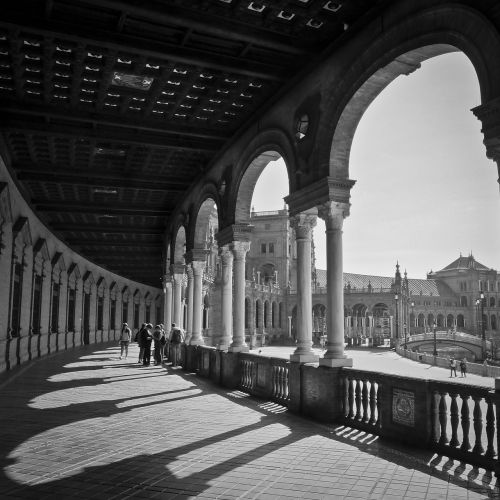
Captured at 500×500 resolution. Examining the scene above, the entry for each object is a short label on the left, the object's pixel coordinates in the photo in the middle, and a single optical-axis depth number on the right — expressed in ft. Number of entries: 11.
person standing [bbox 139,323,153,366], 59.47
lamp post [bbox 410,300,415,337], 367.86
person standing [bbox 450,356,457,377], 113.19
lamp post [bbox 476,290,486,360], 350.21
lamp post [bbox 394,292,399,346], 212.23
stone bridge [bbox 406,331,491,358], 213.46
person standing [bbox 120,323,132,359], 68.80
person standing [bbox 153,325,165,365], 60.61
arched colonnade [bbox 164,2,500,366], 20.24
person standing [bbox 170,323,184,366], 59.31
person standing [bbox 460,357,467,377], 109.26
